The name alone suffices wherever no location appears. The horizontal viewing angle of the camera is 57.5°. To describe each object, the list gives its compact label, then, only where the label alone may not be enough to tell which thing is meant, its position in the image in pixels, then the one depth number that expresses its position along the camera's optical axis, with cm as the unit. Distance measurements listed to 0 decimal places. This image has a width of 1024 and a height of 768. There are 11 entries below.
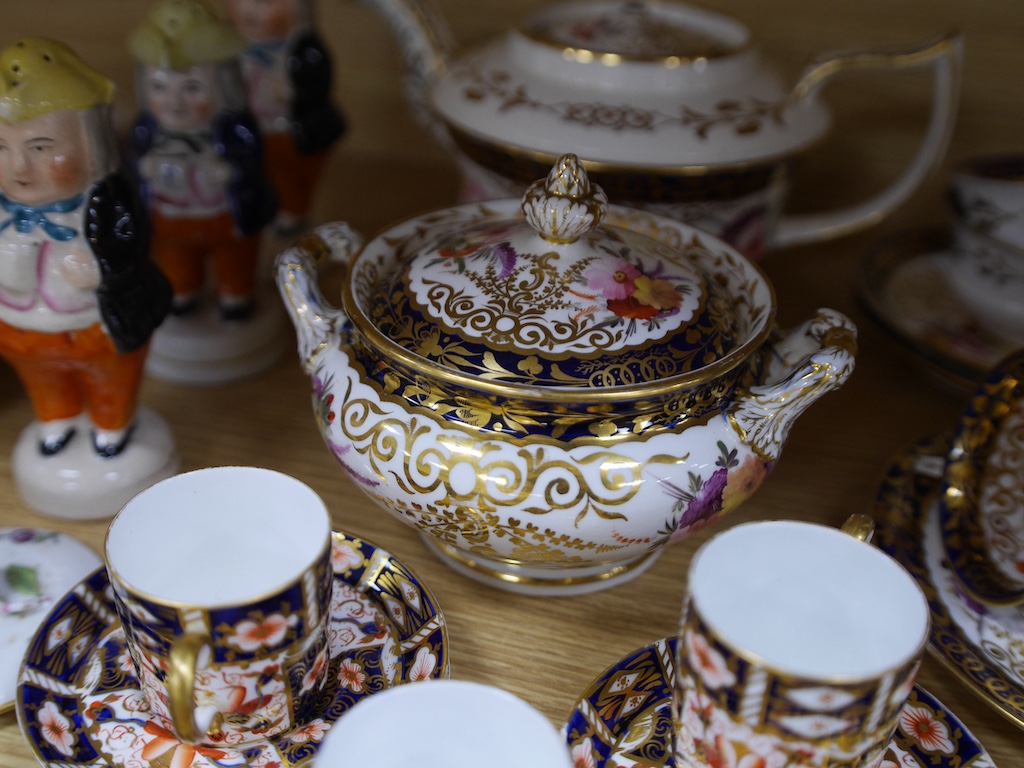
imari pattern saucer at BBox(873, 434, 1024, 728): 51
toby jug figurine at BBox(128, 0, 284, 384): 65
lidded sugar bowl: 48
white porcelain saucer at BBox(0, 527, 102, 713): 52
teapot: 69
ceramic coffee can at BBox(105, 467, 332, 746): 40
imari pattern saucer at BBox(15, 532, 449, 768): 45
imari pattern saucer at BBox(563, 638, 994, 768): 46
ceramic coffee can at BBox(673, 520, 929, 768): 37
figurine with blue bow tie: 51
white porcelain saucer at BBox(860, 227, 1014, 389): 77
